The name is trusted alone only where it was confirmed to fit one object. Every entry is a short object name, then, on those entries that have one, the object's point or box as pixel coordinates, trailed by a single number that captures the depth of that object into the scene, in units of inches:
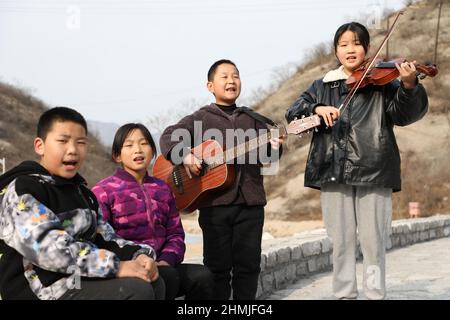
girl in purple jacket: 134.5
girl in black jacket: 163.5
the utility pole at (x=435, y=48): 1260.2
